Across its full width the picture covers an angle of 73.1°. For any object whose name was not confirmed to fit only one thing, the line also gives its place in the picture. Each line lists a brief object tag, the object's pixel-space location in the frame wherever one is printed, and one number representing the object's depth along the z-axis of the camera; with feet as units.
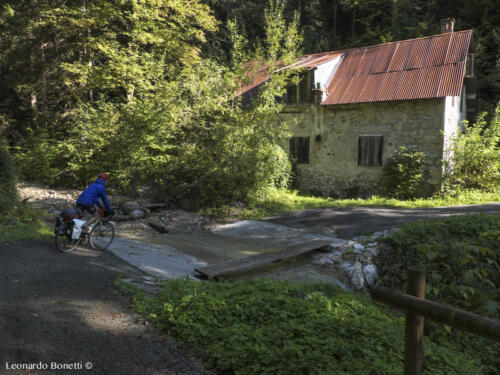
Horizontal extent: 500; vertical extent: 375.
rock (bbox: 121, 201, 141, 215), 36.99
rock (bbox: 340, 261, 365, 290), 19.74
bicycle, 20.72
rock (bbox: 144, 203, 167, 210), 39.09
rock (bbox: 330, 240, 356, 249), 24.61
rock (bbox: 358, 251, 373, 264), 21.72
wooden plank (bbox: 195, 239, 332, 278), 19.56
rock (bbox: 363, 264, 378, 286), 20.43
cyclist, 22.34
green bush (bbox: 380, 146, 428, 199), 43.29
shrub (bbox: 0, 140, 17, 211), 30.78
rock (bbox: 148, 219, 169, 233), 32.02
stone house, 42.83
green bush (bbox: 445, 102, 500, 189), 41.19
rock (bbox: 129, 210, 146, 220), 35.94
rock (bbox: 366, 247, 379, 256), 22.35
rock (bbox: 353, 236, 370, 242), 25.30
